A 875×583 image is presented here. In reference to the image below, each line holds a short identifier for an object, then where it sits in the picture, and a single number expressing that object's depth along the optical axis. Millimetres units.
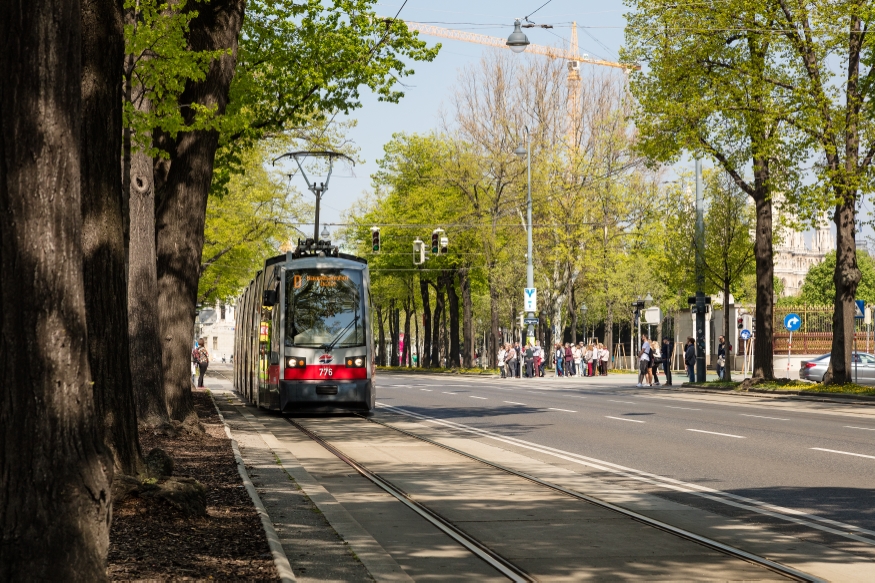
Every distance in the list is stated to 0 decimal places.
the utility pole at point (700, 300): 41188
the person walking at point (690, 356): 43125
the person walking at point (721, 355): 44781
